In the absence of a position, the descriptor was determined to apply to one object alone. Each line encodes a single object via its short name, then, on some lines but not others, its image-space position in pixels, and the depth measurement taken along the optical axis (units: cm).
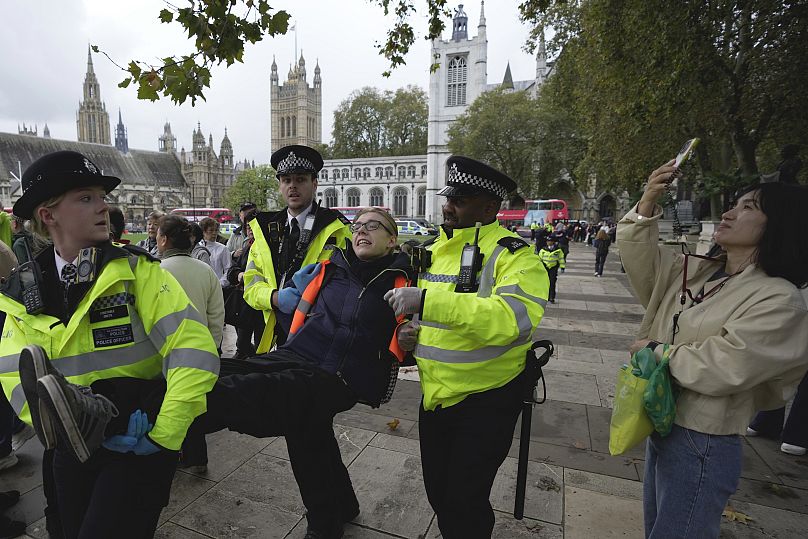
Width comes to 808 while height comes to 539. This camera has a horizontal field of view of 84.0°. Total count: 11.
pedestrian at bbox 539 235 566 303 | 970
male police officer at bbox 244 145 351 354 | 309
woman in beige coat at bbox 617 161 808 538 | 173
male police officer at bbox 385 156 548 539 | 199
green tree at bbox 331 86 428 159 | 7644
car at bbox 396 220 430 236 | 4109
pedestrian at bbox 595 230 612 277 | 1488
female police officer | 164
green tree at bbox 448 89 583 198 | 3991
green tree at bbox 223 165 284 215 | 6475
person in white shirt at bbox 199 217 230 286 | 596
